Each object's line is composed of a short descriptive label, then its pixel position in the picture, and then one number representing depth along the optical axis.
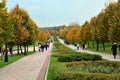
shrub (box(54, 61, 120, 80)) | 12.09
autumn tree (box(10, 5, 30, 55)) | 44.78
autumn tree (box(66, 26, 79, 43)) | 118.74
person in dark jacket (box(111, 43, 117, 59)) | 32.94
